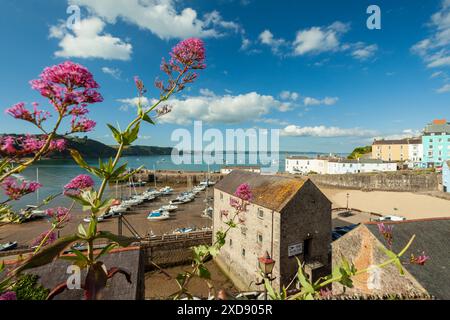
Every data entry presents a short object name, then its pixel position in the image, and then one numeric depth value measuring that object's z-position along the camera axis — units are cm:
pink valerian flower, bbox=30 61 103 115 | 184
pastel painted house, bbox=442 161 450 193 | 4958
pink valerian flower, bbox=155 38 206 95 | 239
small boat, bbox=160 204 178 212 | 4140
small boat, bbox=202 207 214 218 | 3897
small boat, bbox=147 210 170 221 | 3650
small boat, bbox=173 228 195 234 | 2935
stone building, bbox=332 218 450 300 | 861
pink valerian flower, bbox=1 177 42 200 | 227
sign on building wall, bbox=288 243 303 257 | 1625
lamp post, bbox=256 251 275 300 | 488
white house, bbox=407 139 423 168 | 8606
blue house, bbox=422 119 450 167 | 7419
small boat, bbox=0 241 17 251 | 2435
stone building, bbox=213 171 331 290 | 1596
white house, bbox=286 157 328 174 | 8819
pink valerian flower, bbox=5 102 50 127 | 187
